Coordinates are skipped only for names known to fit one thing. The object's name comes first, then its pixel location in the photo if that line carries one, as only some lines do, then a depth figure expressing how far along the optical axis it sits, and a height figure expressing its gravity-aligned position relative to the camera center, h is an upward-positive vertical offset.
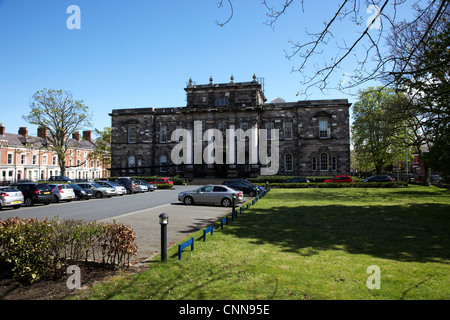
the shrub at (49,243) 5.66 -1.59
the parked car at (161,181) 39.62 -1.88
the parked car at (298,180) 36.66 -1.65
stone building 45.47 +5.46
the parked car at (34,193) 19.59 -1.77
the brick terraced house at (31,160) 56.69 +1.72
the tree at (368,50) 4.93 +2.26
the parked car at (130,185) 30.14 -1.84
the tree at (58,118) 43.84 +7.68
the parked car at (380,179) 36.59 -1.53
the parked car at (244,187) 25.12 -1.75
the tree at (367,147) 43.16 +3.15
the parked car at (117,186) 27.27 -1.83
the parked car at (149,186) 32.26 -2.15
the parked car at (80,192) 24.02 -2.09
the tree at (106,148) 61.01 +4.62
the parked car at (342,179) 35.84 -1.50
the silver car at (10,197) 17.25 -1.83
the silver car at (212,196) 18.53 -1.87
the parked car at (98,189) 25.50 -1.97
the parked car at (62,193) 21.55 -1.91
